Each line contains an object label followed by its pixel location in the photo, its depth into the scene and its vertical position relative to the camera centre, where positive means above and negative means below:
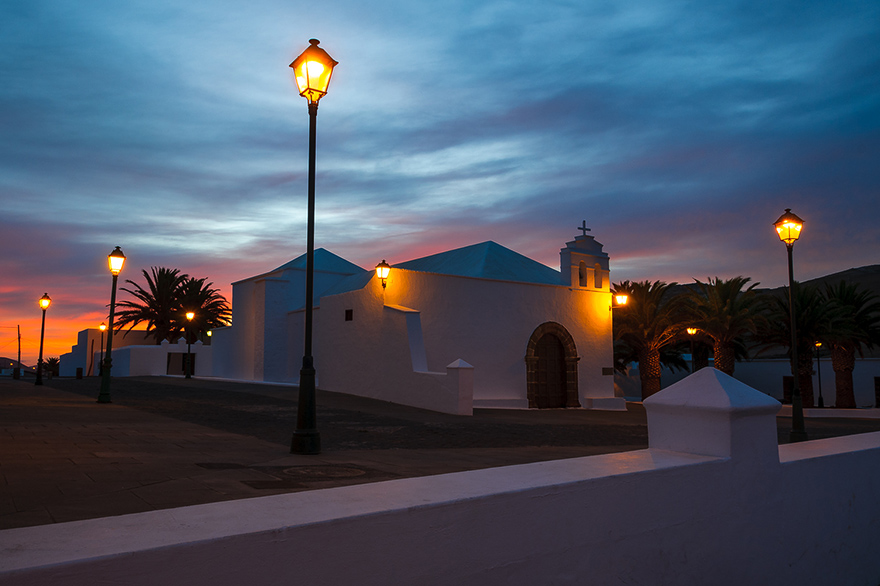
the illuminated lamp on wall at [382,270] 22.39 +3.17
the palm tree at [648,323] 30.80 +1.79
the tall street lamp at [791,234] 14.95 +3.02
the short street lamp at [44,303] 28.39 +2.49
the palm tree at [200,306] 46.03 +3.88
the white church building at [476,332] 21.36 +1.02
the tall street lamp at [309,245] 9.53 +1.74
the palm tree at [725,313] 29.70 +2.20
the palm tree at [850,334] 30.92 +1.37
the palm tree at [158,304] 45.22 +3.94
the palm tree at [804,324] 30.22 +1.75
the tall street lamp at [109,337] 17.92 +0.62
